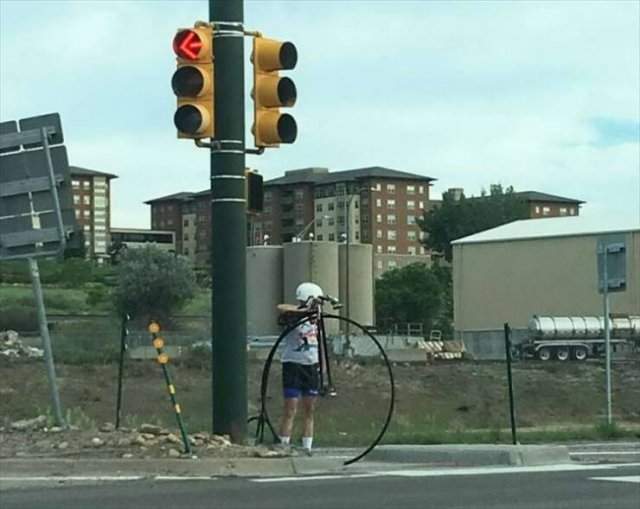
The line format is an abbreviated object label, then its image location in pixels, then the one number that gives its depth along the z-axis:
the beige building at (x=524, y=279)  84.25
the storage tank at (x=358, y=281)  86.62
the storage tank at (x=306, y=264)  81.69
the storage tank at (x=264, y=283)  77.75
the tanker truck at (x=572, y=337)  75.19
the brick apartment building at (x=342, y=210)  172.25
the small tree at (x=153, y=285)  99.00
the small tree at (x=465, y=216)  149.88
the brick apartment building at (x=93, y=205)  178.62
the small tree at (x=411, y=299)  124.06
